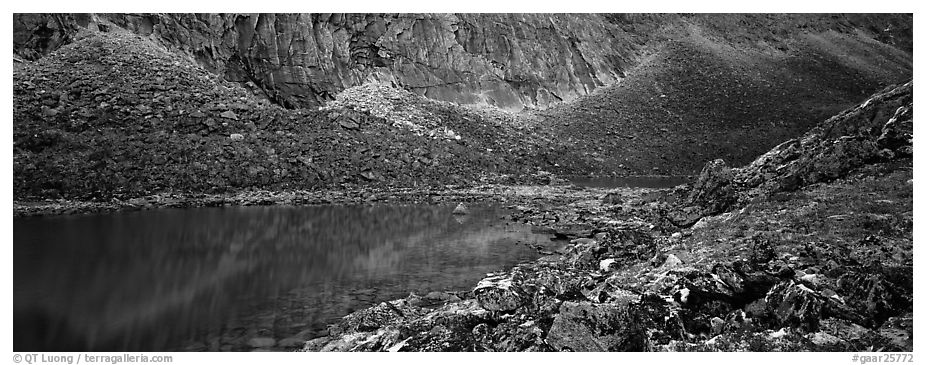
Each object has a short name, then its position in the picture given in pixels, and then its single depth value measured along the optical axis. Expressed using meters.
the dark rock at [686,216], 21.80
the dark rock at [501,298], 12.05
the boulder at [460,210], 33.25
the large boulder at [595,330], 9.71
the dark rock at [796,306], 9.49
